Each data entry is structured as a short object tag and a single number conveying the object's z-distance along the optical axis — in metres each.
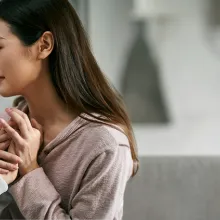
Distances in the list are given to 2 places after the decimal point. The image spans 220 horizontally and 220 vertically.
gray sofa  2.35
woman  1.88
